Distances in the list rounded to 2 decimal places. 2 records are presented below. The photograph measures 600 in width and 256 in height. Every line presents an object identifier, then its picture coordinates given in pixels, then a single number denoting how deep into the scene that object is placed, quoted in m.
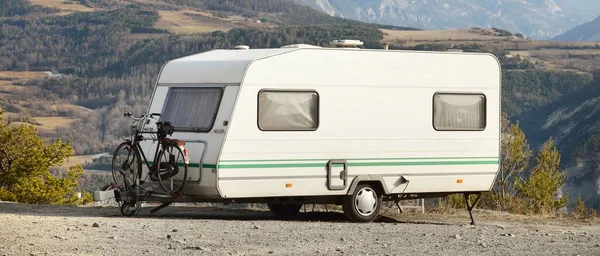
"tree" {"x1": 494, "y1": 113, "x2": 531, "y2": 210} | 30.95
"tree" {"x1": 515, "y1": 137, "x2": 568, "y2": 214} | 30.78
